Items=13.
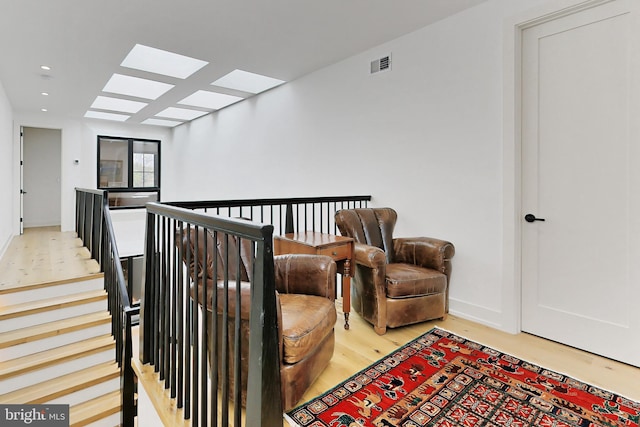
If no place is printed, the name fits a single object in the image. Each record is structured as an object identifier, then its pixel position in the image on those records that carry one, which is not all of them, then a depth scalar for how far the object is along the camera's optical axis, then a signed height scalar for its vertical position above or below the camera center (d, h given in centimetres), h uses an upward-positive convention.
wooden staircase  306 -134
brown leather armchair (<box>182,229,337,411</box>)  166 -53
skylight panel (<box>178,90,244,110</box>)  574 +214
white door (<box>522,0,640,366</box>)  225 +28
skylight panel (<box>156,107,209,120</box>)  675 +220
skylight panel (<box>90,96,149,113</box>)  593 +211
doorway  792 +95
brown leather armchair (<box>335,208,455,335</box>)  264 -47
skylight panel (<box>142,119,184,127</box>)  780 +228
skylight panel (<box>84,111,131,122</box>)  694 +219
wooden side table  259 -25
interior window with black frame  800 +117
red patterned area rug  167 -99
